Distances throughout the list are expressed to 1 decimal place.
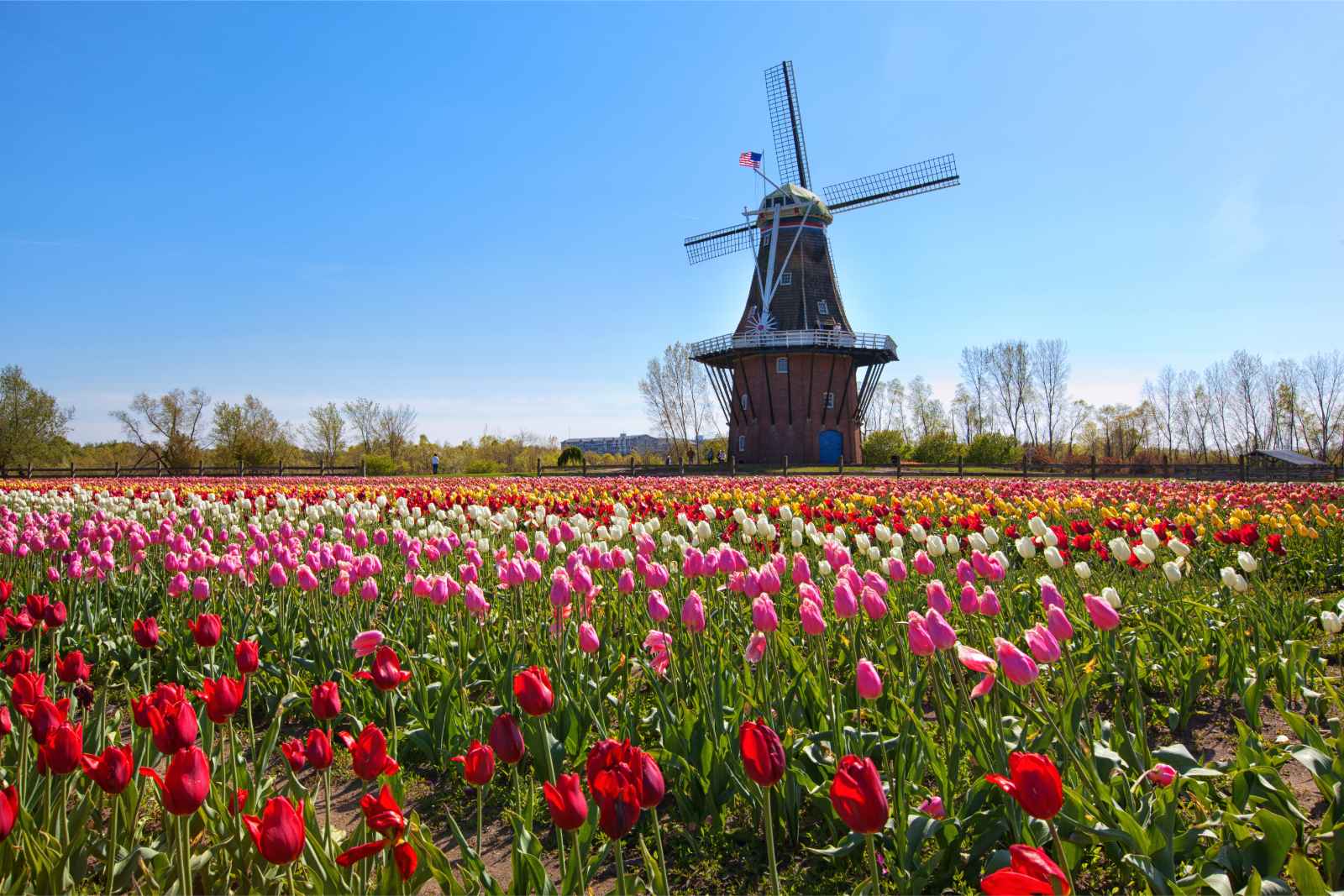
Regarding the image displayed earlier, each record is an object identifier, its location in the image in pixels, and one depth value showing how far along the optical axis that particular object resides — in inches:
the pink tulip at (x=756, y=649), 105.1
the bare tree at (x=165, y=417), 2094.0
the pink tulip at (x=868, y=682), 90.8
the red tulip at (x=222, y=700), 83.0
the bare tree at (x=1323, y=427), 2192.4
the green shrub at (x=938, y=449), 1753.4
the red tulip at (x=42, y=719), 80.3
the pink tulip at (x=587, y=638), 117.0
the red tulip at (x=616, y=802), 60.2
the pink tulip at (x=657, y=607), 128.4
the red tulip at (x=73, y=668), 101.7
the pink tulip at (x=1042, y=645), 92.3
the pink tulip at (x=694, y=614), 118.4
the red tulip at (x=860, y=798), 56.6
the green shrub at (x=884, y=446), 1813.5
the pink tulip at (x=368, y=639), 118.1
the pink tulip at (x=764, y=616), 106.1
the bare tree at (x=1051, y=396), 2438.5
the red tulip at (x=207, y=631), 116.5
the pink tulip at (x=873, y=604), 113.9
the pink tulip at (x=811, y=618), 114.8
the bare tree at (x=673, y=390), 2221.9
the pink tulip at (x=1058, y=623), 103.0
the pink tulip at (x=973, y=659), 79.7
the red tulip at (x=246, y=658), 99.9
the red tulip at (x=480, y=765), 72.1
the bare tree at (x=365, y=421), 2330.2
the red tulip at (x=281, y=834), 60.1
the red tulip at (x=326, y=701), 90.0
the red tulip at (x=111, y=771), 73.9
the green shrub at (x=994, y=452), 1700.3
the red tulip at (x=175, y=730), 73.2
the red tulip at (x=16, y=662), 109.7
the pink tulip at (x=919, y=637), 96.0
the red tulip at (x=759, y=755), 62.7
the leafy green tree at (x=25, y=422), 1700.3
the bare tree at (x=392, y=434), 2250.2
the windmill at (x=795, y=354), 1438.2
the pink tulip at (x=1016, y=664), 85.5
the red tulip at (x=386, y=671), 93.2
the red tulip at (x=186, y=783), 64.1
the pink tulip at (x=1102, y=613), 107.0
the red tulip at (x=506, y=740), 74.2
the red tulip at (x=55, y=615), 134.8
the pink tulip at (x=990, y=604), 119.9
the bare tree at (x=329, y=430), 2394.2
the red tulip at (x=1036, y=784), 56.2
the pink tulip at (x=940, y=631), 94.0
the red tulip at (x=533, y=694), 79.7
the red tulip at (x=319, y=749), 79.1
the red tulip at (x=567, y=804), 60.7
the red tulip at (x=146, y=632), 125.1
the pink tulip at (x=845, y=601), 118.3
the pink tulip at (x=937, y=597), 113.7
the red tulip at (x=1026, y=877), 47.1
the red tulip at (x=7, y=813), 65.3
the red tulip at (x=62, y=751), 77.2
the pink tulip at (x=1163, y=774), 91.5
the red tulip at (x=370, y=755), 73.5
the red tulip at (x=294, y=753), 88.7
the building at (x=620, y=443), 4286.2
